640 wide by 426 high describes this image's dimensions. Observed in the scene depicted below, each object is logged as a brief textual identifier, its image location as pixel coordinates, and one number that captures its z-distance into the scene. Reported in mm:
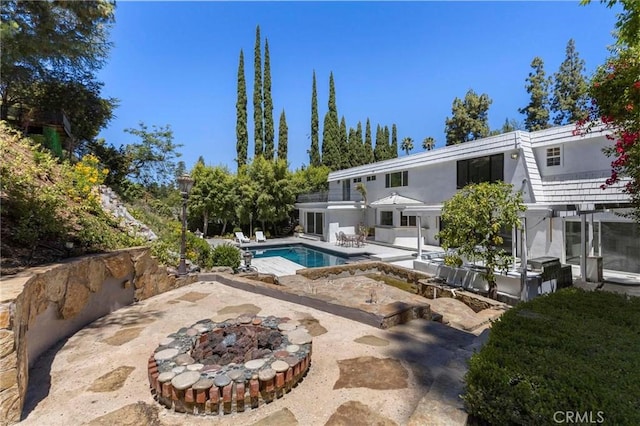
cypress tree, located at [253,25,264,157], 28312
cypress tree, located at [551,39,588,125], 27625
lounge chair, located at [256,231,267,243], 20664
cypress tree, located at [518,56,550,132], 28391
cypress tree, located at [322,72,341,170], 30609
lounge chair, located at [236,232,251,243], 19966
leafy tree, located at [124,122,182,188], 21031
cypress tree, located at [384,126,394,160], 40256
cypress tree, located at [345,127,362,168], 33791
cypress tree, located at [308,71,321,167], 31844
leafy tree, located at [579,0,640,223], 3912
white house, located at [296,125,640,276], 9836
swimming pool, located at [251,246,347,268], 15125
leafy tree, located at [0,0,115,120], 4609
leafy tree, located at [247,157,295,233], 22141
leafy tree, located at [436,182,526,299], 7957
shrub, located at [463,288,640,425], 1728
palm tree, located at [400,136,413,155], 45406
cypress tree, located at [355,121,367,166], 36366
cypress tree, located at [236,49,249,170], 27484
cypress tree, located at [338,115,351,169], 33125
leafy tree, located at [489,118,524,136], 31030
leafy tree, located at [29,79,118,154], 11688
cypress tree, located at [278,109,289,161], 29672
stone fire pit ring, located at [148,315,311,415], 2684
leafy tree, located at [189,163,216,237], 21516
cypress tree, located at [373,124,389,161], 39562
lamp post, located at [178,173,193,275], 7309
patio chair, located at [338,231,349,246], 17812
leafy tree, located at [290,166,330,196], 24375
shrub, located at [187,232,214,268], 9641
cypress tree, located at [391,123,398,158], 42188
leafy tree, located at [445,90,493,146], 31469
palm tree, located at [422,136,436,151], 42019
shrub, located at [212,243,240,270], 10047
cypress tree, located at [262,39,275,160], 28391
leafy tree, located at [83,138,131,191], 14852
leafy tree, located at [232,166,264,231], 21859
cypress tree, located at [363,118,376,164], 38219
